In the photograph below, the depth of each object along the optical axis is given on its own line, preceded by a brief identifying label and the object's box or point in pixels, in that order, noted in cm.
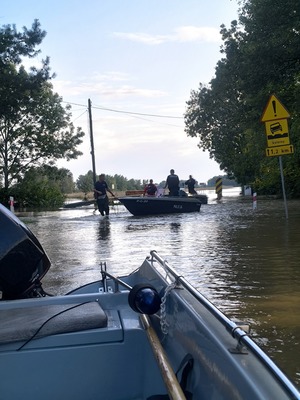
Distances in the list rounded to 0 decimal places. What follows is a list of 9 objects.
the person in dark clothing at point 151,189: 2278
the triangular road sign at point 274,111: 1225
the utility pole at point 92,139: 3878
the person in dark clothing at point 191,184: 3128
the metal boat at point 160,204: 1938
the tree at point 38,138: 3562
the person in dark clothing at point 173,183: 2150
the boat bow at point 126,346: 203
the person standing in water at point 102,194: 1983
